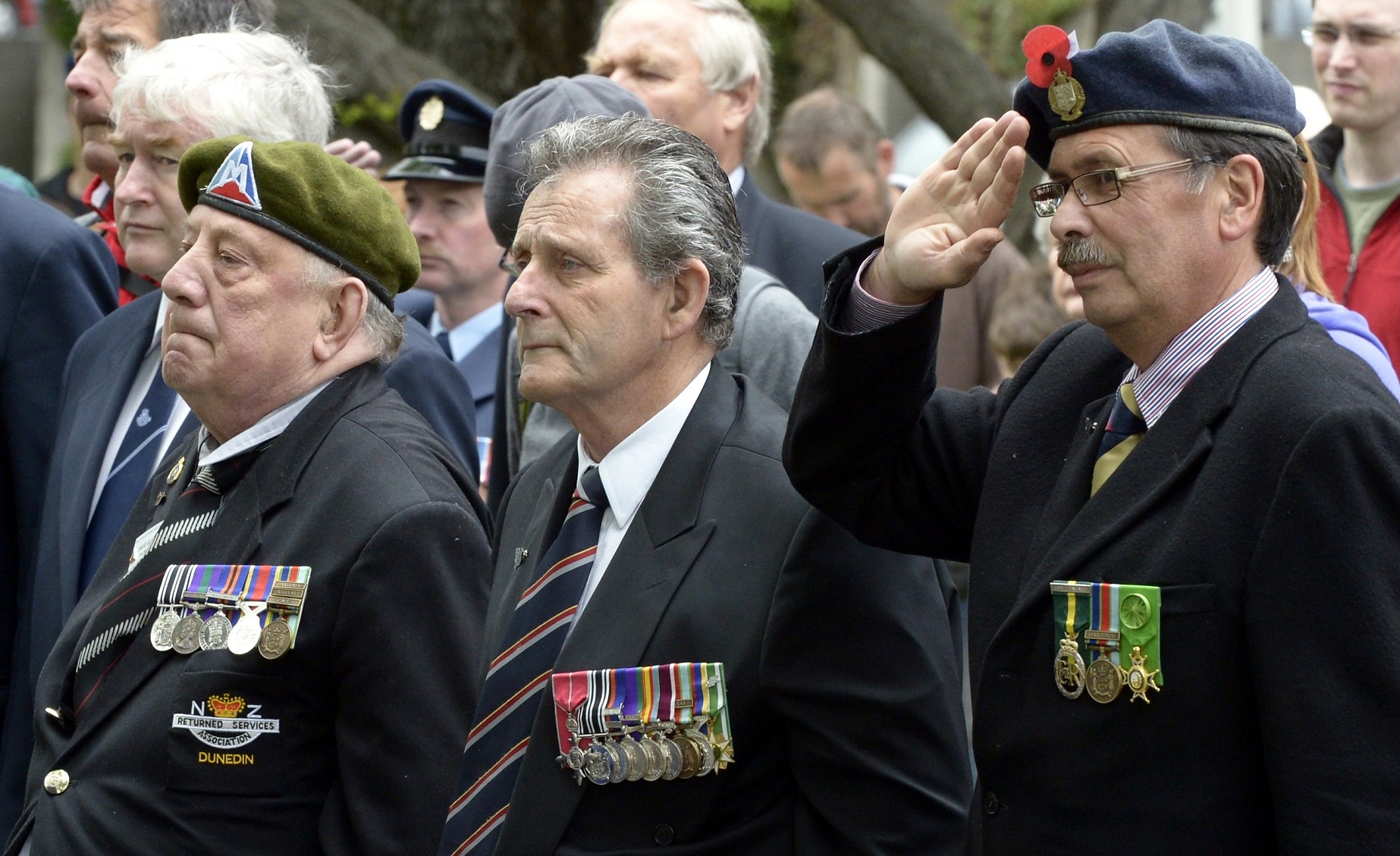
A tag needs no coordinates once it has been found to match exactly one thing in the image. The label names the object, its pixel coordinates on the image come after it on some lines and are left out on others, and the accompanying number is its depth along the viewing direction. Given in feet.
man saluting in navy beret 14.71
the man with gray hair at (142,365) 25.55
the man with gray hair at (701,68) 31.07
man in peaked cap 35.88
